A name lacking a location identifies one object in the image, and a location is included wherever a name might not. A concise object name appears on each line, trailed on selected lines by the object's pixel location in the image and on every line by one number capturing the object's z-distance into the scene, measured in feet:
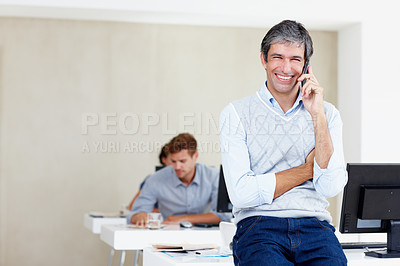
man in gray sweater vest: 6.47
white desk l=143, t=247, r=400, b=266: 7.36
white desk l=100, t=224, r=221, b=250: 11.43
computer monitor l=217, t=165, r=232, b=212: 12.79
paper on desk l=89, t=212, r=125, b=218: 16.02
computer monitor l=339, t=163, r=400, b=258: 8.56
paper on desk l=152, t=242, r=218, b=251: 8.30
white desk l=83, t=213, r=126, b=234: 15.31
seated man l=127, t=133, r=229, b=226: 14.39
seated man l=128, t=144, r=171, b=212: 17.03
